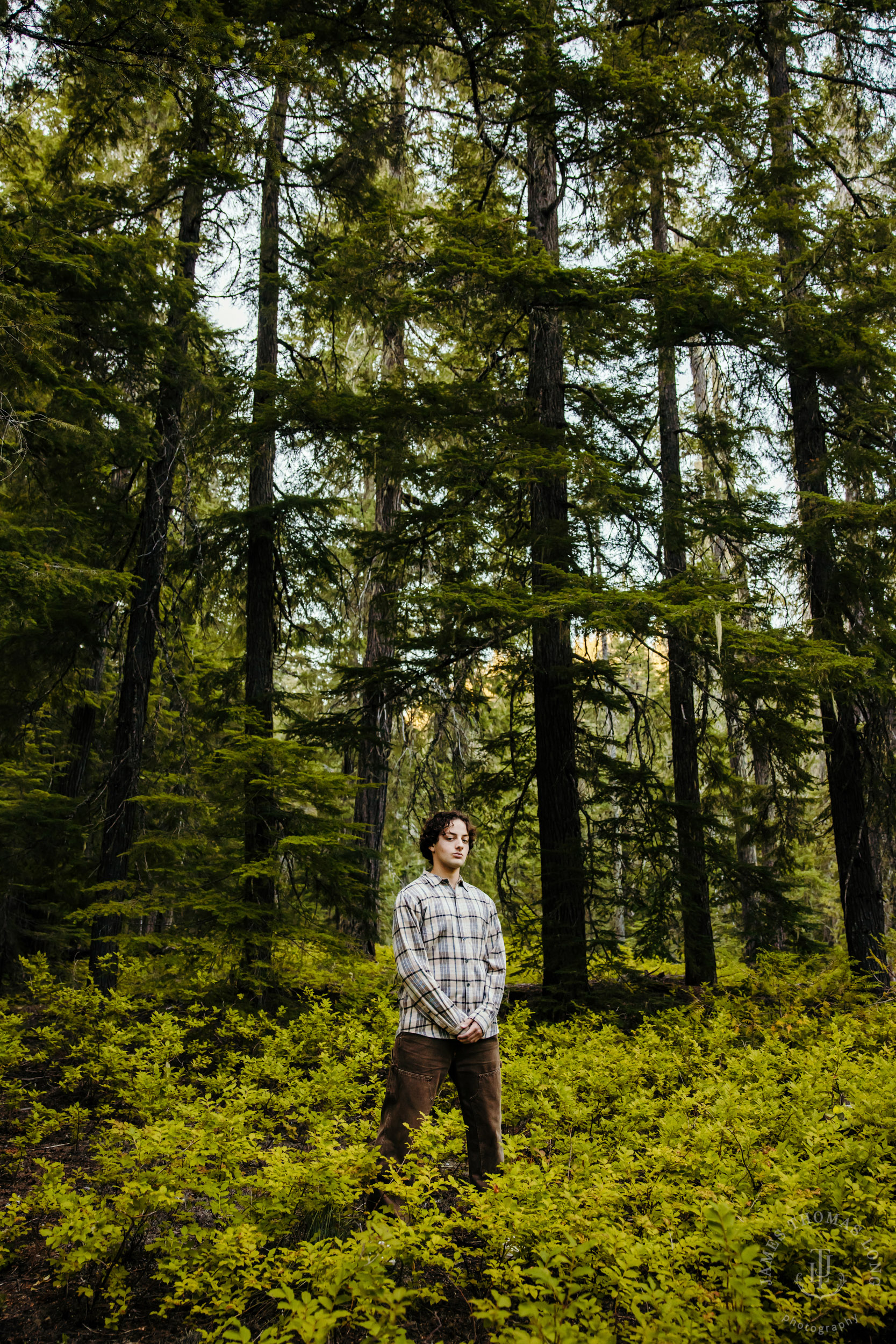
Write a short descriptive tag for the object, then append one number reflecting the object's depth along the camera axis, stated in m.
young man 3.73
